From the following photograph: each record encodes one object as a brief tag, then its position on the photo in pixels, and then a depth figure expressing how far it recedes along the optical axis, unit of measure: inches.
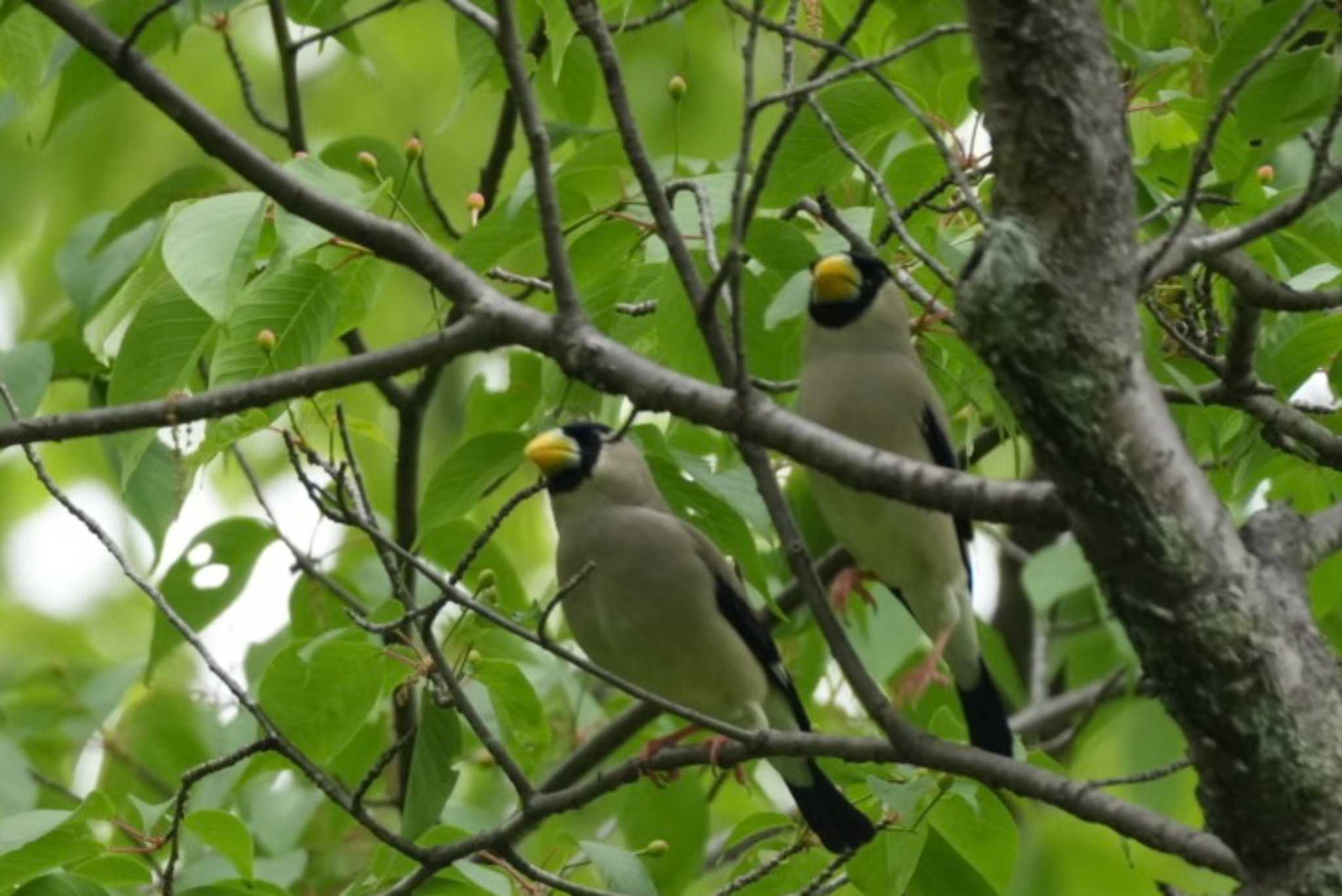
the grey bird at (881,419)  381.1
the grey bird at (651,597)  414.0
